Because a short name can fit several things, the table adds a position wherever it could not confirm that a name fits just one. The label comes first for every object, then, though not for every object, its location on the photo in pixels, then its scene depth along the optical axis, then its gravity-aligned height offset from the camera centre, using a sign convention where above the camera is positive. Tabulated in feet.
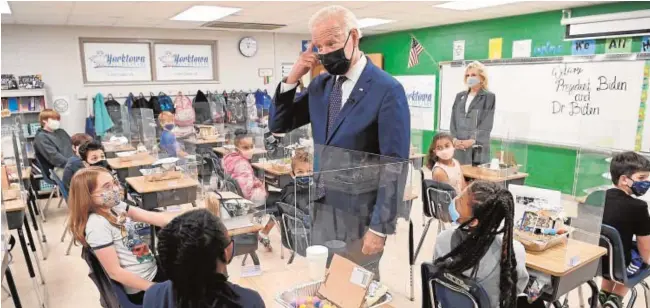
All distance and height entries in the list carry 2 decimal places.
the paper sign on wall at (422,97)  26.40 -0.10
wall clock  28.35 +3.18
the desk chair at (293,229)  9.24 -3.03
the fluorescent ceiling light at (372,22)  22.94 +3.94
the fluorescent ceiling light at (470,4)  18.44 +3.83
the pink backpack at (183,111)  25.20 -0.83
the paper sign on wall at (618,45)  17.13 +1.93
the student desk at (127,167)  16.67 -2.60
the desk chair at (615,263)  8.11 -3.13
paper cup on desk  5.98 -2.24
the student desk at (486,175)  13.57 -2.49
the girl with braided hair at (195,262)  3.95 -1.47
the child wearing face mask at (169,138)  18.32 -1.82
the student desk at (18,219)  10.41 -2.84
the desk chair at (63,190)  13.67 -2.86
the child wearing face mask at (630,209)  8.17 -2.11
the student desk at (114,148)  20.26 -2.36
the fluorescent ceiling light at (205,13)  19.22 +3.83
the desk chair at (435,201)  11.23 -2.72
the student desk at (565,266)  7.03 -2.73
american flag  26.86 +2.61
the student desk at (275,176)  15.60 -2.81
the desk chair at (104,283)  6.47 -2.70
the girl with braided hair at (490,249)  5.72 -1.99
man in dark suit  5.63 -0.27
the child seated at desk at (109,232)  6.57 -2.04
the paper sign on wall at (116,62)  24.59 +1.99
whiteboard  17.13 -0.32
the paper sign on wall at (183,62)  26.63 +2.13
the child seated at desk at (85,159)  13.20 -1.88
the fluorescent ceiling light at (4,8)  16.50 +3.49
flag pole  25.85 +2.36
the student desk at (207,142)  21.42 -2.25
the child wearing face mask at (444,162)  12.24 -1.95
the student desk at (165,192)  12.96 -2.79
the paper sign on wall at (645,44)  16.48 +1.87
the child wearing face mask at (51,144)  17.12 -1.83
